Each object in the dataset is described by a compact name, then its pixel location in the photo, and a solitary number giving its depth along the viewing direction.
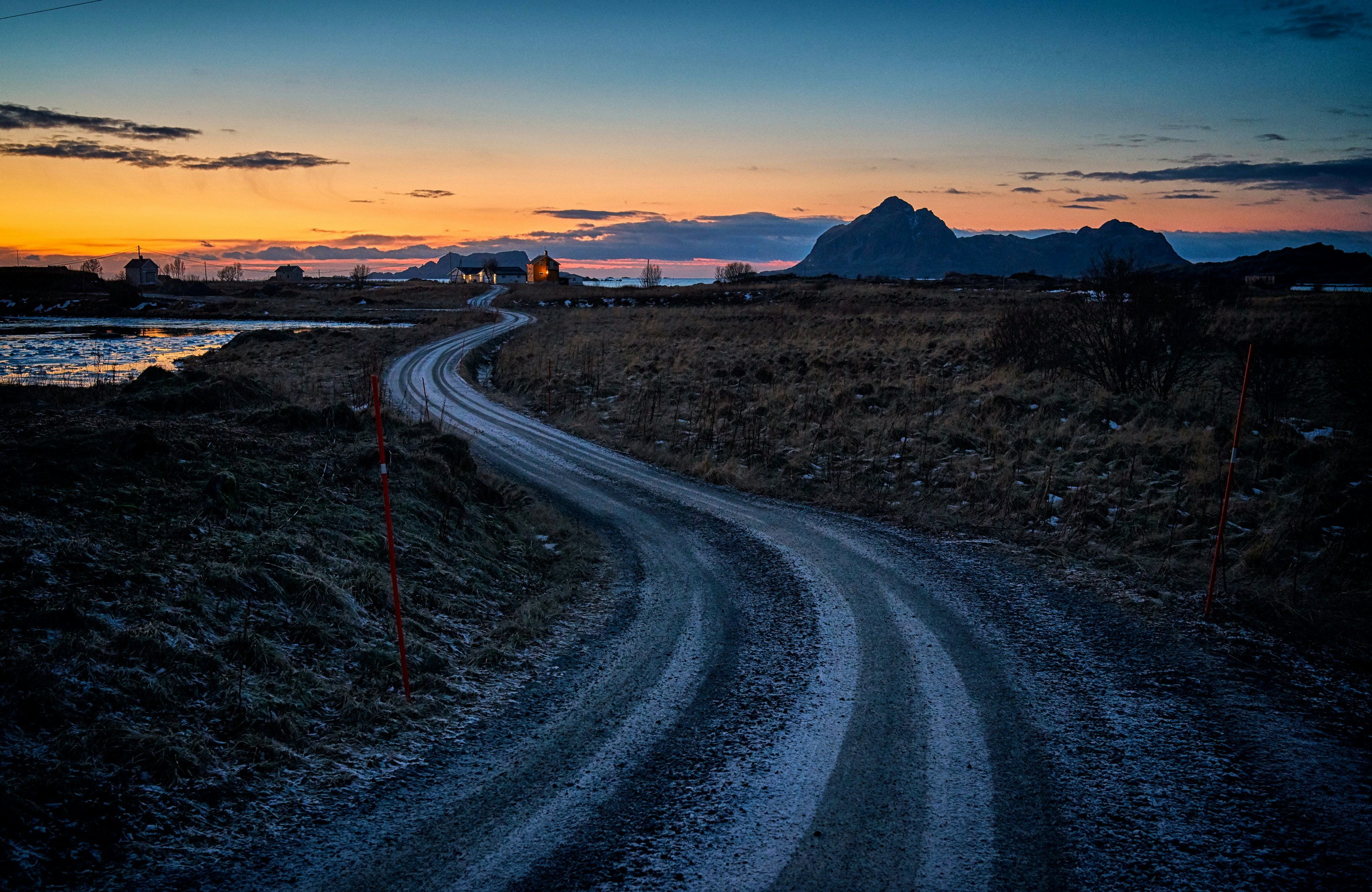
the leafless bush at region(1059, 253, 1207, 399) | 21.41
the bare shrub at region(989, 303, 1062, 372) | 25.47
